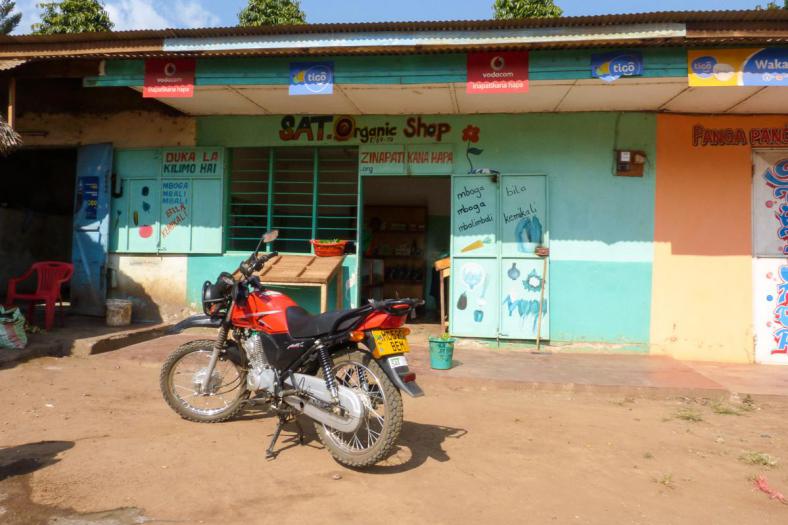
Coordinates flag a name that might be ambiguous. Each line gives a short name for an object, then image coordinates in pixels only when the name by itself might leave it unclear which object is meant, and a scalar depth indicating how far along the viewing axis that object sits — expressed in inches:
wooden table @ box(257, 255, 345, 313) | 267.9
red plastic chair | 270.2
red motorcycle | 126.0
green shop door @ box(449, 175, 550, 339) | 283.3
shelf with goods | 442.0
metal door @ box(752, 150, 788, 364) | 271.0
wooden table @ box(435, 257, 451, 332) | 313.2
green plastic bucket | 230.1
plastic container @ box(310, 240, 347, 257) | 297.4
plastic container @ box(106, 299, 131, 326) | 298.4
